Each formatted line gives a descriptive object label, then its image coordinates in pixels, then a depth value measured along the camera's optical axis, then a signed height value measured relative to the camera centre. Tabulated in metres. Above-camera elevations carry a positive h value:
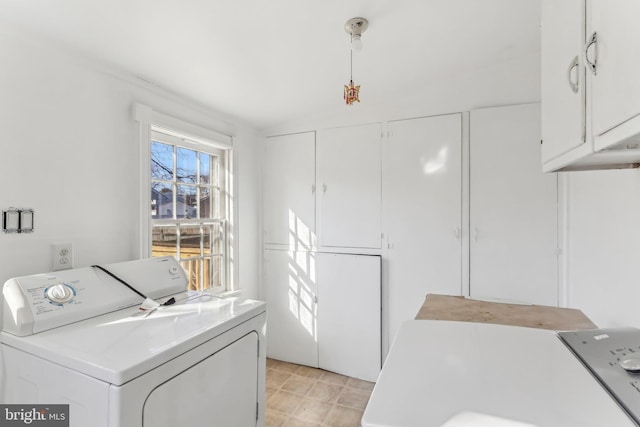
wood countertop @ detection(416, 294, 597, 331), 1.35 -0.46
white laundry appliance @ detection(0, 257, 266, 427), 1.04 -0.50
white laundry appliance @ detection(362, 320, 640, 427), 0.64 -0.40
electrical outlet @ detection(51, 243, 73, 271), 1.58 -0.22
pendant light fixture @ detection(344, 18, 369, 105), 1.72 +0.99
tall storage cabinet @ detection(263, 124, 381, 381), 2.76 -0.32
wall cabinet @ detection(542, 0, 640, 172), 0.63 +0.32
